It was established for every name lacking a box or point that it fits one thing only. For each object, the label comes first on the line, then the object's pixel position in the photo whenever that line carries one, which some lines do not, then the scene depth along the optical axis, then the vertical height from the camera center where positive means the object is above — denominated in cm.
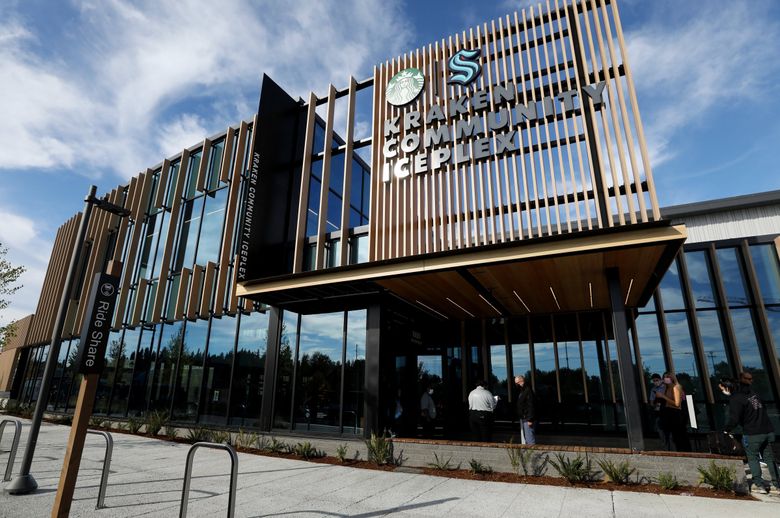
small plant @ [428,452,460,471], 909 -143
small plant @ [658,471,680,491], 725 -139
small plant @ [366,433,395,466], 965 -121
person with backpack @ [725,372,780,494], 724 -45
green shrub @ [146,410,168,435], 1416 -93
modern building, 981 +286
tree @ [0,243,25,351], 2334 +604
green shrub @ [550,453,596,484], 784 -131
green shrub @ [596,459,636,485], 762 -130
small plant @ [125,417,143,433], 1465 -106
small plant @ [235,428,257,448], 1170 -121
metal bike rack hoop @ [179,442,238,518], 473 -90
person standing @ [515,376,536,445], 985 -31
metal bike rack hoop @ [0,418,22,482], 718 -102
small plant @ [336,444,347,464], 1017 -136
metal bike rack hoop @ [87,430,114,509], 604 -117
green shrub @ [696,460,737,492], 695 -126
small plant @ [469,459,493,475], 866 -142
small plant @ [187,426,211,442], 1283 -120
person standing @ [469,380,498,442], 1039 -40
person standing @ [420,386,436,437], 1224 -34
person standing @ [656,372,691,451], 936 -34
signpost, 491 +41
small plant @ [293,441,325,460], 1060 -138
